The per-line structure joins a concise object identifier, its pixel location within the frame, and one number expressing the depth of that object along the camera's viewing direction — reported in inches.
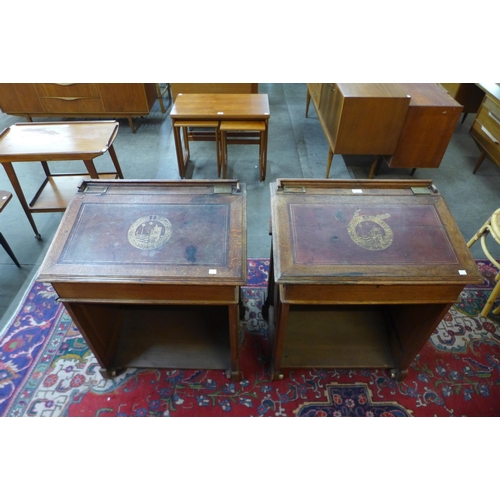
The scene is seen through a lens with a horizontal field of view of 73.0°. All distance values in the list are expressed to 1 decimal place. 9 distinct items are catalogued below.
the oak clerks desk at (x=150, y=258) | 51.7
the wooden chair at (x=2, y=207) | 86.5
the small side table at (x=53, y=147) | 91.7
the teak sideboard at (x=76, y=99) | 142.8
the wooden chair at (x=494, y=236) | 79.0
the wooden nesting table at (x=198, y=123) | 118.1
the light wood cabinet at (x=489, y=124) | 118.0
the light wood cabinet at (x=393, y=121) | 104.5
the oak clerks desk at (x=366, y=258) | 51.9
